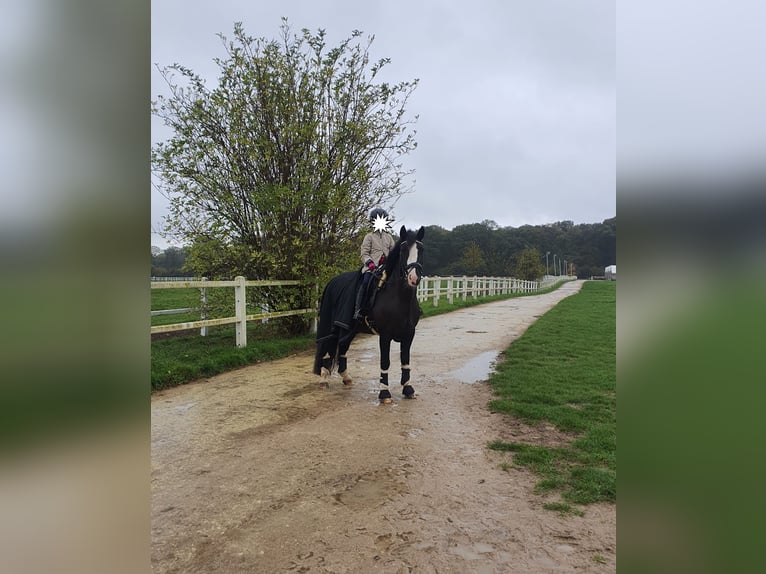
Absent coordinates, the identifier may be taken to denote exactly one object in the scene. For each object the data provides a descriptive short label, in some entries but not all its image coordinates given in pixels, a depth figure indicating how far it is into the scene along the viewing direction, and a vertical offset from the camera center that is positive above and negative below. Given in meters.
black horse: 4.88 -0.39
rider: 5.62 +0.57
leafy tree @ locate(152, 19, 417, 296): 7.87 +2.43
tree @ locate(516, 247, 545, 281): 45.47 +1.78
